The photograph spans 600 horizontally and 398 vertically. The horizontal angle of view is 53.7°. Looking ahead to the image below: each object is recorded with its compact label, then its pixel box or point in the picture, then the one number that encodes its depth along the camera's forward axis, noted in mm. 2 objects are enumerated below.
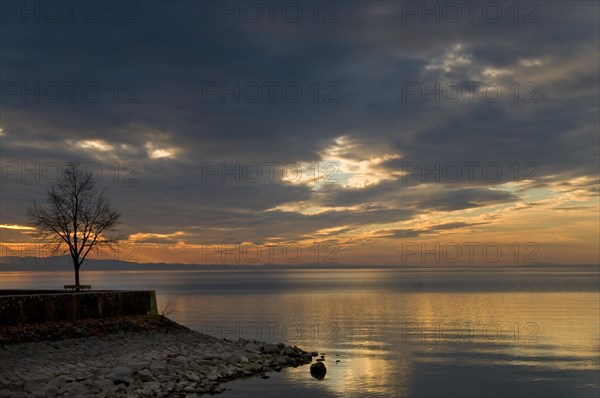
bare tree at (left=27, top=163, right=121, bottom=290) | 48656
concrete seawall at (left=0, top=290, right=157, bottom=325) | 30703
